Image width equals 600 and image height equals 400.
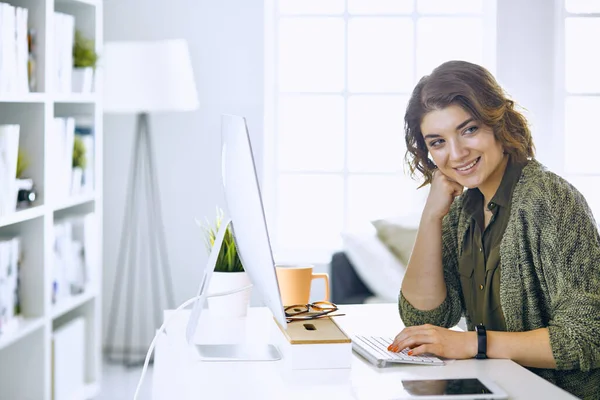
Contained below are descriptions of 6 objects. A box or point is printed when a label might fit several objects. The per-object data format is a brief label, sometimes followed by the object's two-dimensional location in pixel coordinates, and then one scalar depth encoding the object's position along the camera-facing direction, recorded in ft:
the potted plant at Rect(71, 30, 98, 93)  11.55
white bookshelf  10.16
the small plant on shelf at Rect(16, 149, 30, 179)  10.02
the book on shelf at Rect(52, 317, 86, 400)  10.90
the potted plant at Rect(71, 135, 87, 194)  11.59
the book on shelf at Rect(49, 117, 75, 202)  10.66
